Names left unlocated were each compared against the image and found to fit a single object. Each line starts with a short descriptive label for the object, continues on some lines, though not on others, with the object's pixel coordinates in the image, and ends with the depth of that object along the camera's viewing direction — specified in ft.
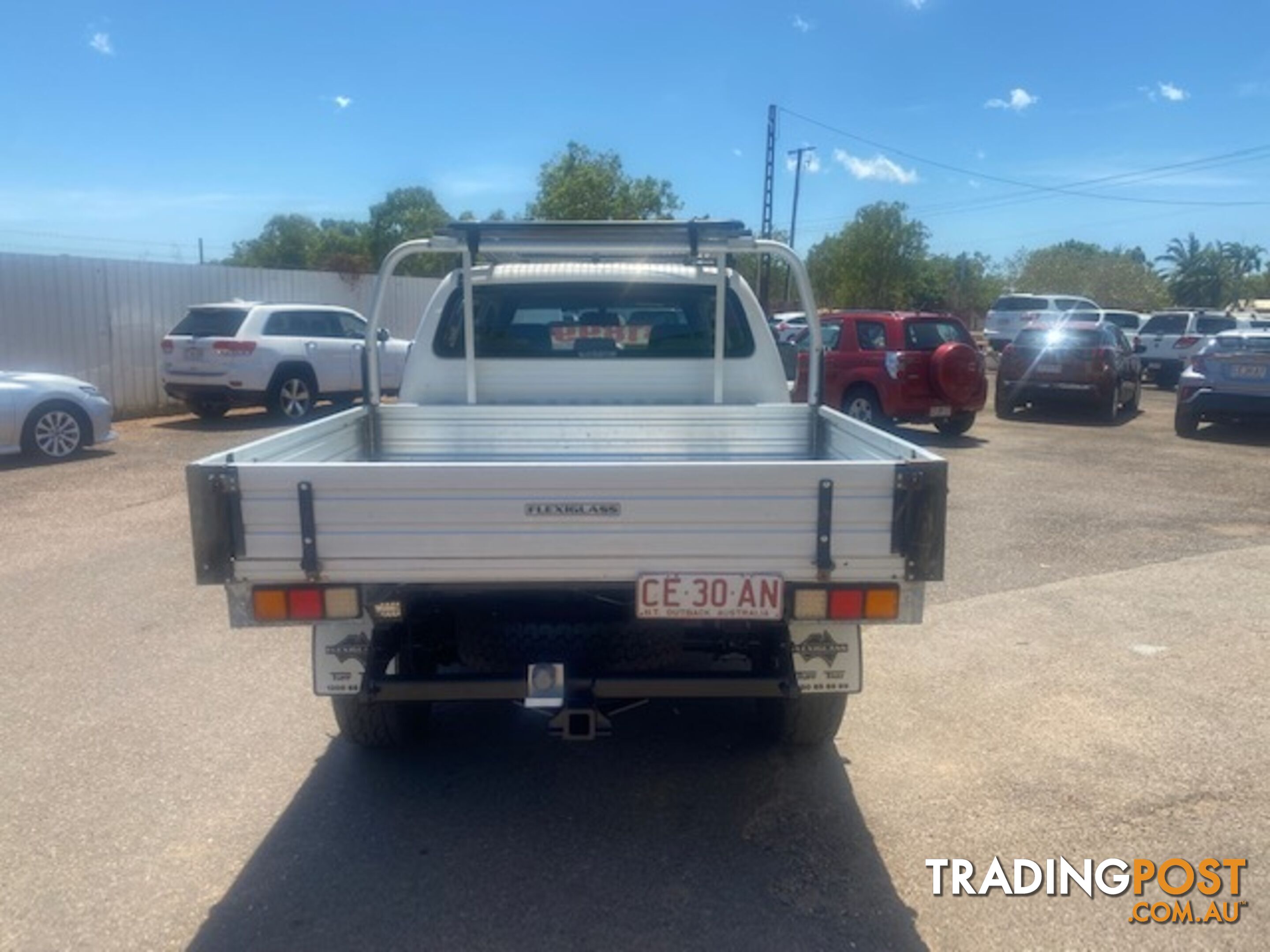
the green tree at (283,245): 192.44
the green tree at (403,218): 171.22
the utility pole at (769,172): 108.68
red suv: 44.93
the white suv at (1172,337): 79.46
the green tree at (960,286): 156.35
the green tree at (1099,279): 195.62
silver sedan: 36.81
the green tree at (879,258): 142.41
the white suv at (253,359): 48.11
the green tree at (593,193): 96.58
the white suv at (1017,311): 100.48
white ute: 10.14
